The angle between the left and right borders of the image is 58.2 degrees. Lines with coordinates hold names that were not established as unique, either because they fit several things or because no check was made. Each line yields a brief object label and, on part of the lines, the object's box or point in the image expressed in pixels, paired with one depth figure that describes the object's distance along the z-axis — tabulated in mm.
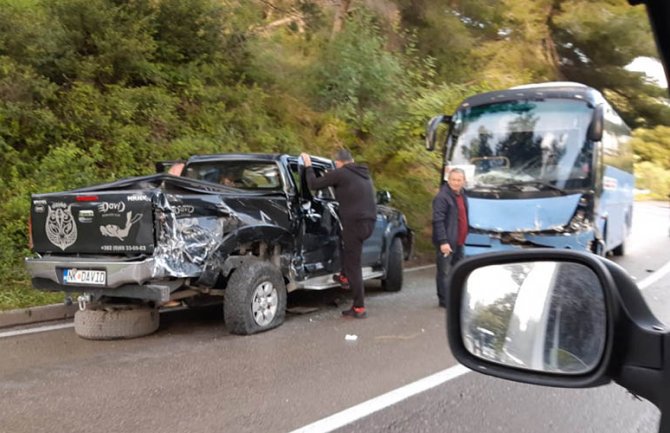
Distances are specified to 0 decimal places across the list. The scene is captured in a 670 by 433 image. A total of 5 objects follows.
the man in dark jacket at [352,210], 7184
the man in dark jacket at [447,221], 7922
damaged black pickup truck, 5641
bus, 9805
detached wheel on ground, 6098
